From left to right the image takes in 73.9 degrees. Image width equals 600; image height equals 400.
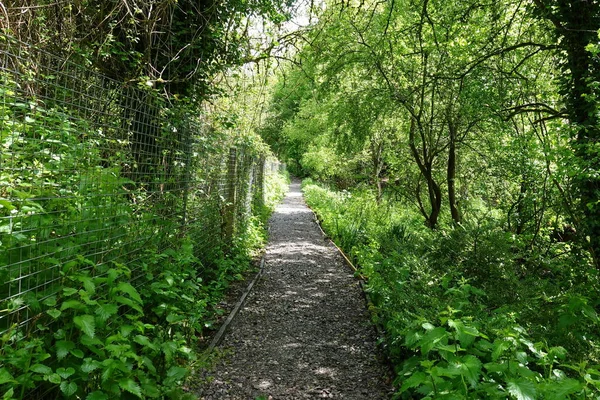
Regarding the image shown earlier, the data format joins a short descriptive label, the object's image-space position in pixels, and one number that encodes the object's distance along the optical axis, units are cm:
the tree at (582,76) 504
